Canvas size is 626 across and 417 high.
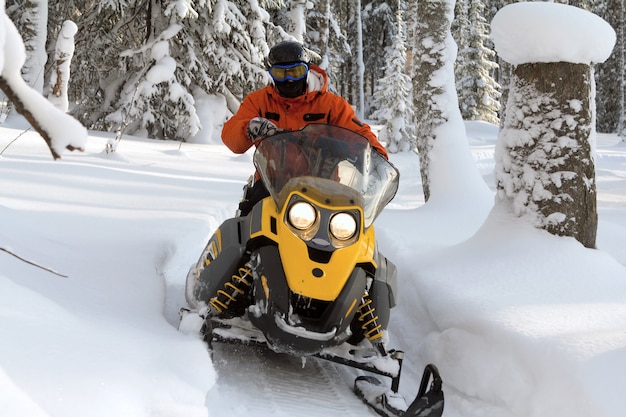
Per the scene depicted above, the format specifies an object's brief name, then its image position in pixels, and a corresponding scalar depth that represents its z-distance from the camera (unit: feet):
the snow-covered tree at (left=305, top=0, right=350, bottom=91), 81.64
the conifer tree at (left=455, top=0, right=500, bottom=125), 89.86
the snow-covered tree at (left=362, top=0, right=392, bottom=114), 116.16
